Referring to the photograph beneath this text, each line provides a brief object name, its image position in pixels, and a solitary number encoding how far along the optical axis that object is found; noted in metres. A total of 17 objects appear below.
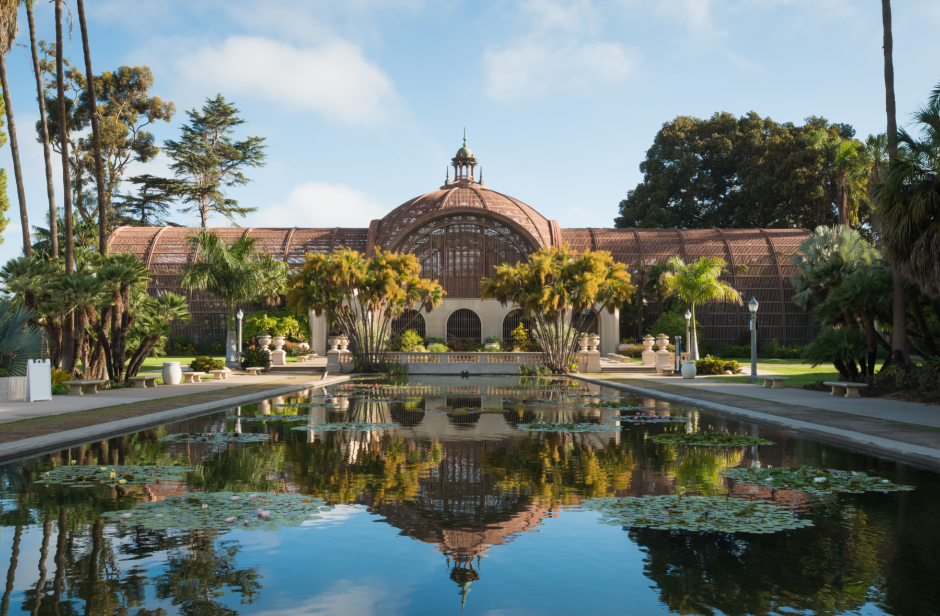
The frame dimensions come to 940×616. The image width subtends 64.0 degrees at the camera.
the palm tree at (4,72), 25.70
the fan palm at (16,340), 19.39
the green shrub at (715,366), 32.47
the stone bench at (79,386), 20.61
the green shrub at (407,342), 42.00
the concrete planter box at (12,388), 18.91
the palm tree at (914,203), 17.16
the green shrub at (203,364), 30.16
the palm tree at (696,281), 37.84
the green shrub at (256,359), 34.62
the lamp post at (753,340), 27.05
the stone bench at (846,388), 20.28
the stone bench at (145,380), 23.48
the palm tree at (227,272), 34.06
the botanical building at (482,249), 47.12
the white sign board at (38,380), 18.23
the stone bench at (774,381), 24.03
